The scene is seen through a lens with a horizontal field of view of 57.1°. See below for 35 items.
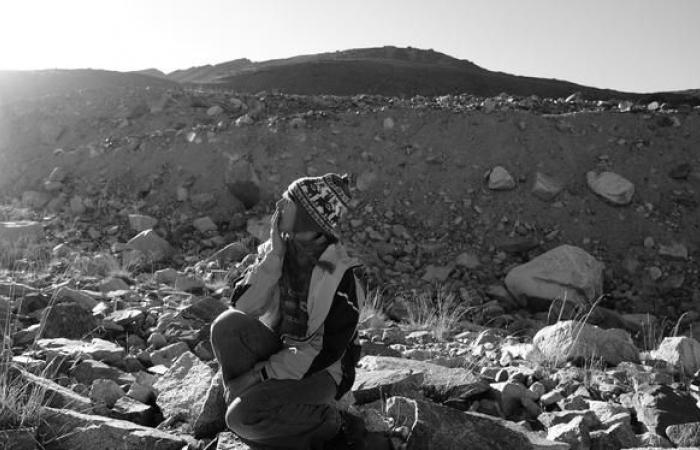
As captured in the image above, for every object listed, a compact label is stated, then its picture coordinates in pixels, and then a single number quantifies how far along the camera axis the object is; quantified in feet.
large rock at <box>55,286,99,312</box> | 15.19
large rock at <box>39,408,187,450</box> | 8.89
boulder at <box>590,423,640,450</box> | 9.53
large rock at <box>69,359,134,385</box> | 11.17
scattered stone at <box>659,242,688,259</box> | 26.35
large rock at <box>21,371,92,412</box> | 9.68
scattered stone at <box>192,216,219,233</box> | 27.86
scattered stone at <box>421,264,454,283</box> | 25.02
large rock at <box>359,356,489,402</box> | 11.05
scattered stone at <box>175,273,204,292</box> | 19.74
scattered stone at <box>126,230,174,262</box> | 25.03
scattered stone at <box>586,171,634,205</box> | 27.91
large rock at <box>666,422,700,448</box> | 9.50
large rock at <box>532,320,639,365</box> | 13.35
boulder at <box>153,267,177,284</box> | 20.86
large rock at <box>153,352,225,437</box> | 9.56
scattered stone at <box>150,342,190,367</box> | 12.66
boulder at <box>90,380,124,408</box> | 10.25
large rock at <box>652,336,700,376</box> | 13.06
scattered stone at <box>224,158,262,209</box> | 28.76
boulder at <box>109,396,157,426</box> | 10.00
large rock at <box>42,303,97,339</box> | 13.43
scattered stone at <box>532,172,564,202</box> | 28.02
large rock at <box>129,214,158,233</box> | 28.09
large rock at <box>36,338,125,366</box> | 11.81
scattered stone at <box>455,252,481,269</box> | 25.70
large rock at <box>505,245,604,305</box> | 23.27
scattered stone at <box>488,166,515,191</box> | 28.14
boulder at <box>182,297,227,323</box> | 15.07
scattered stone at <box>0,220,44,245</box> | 25.58
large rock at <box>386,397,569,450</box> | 9.09
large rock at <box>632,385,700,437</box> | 10.14
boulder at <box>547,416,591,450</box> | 9.36
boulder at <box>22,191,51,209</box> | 31.91
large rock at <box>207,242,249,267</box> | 24.13
